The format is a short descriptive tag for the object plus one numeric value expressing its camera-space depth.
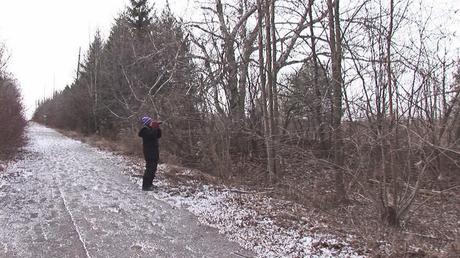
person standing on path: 9.84
